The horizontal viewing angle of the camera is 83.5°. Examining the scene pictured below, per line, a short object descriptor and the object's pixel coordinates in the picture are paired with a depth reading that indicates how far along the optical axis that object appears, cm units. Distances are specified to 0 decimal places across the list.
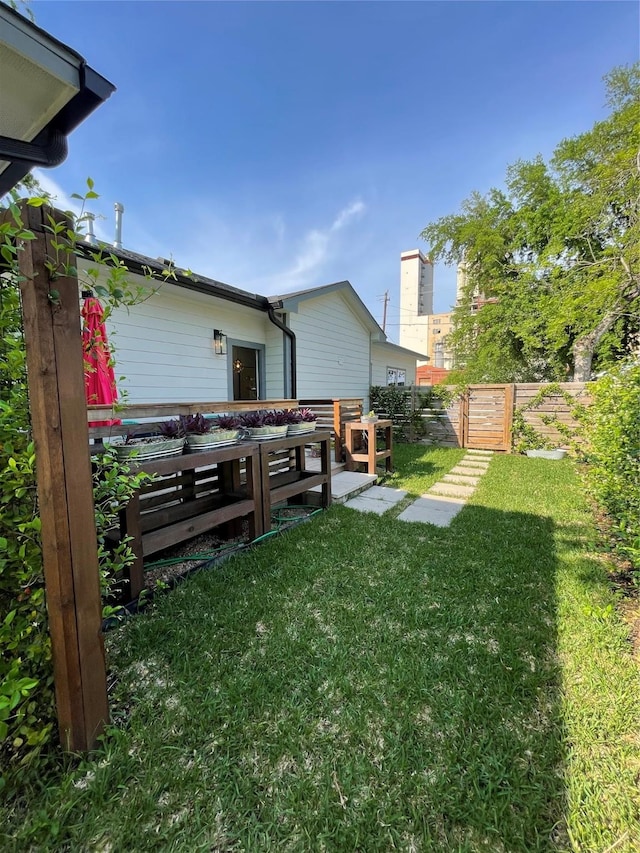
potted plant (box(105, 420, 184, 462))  221
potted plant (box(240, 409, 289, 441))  320
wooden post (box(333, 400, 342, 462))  546
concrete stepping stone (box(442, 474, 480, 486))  539
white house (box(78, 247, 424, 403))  504
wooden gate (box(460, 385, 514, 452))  793
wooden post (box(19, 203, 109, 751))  118
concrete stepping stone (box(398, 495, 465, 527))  378
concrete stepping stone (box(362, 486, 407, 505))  449
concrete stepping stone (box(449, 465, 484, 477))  599
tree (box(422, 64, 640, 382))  841
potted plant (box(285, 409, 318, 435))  366
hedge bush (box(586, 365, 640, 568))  231
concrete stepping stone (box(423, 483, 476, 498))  474
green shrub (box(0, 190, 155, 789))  119
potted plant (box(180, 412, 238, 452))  268
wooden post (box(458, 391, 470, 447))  841
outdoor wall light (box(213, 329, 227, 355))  609
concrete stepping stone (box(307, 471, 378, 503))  440
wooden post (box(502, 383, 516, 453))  782
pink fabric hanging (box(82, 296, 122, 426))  196
